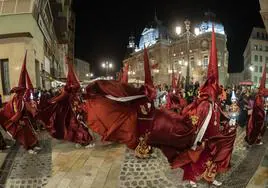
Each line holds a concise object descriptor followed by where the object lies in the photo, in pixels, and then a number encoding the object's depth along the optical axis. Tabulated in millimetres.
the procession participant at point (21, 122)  5320
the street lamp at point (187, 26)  11937
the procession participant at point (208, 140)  3667
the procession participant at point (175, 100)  7615
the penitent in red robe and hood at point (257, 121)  5877
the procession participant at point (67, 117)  5614
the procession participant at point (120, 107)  4639
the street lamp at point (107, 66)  26076
